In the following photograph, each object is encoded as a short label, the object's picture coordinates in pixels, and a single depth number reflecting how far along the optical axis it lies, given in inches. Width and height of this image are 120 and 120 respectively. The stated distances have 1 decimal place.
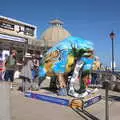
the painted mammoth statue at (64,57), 180.3
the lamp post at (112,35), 330.5
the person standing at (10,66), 235.6
